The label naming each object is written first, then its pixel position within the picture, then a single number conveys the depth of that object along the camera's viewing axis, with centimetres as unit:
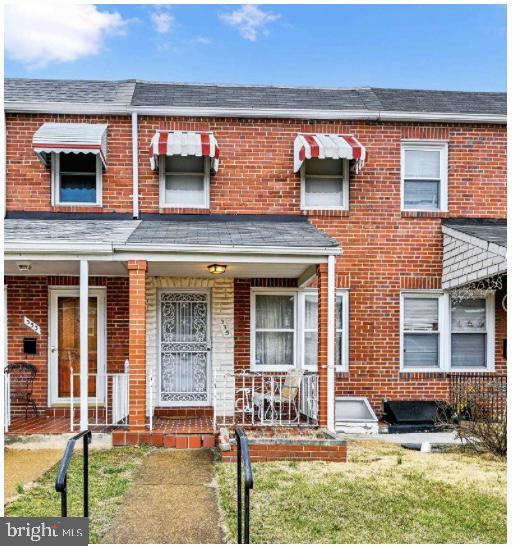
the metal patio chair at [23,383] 1034
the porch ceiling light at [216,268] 919
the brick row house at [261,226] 1048
